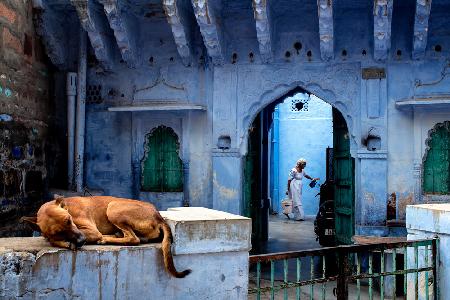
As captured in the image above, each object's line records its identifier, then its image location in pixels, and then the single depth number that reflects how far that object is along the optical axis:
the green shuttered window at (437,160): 7.61
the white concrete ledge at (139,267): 2.71
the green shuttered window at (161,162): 8.52
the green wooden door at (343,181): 8.12
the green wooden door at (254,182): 8.50
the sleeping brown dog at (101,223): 2.82
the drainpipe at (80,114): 8.42
